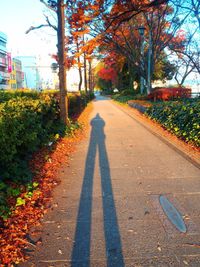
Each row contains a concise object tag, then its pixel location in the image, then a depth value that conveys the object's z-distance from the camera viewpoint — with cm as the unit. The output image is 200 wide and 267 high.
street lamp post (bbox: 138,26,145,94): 1432
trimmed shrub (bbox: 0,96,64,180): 319
